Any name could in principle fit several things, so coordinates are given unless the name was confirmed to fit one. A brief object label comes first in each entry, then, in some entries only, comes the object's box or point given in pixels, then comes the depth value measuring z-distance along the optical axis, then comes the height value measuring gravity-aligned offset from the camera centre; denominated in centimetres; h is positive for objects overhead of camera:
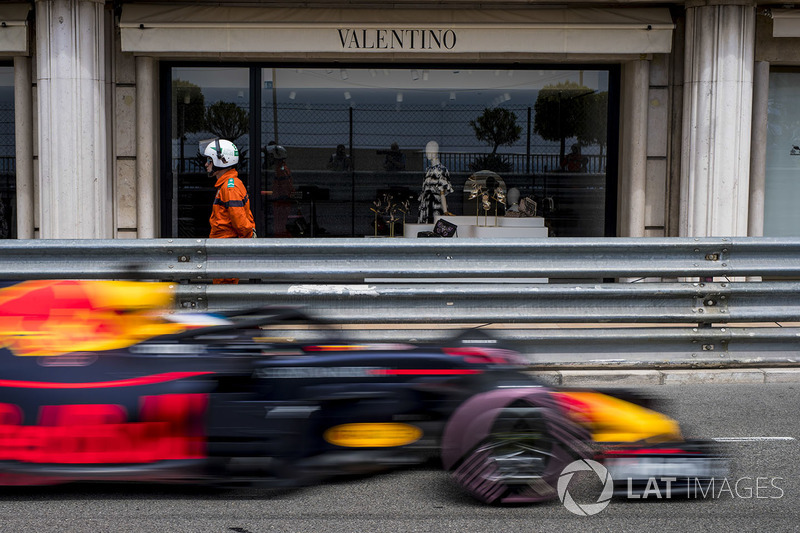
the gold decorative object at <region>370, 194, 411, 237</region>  1130 +4
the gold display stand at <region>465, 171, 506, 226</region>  1146 +25
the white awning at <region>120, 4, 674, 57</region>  993 +207
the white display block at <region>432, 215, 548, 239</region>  1131 -17
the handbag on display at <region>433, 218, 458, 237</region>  1116 -19
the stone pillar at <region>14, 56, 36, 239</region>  1027 +75
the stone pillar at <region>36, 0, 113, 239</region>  944 +107
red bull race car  373 -88
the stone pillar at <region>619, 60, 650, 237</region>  1045 +83
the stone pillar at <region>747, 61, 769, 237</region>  1041 +77
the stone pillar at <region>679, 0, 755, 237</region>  966 +110
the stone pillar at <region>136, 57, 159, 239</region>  1025 +76
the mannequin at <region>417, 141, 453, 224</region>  1134 +32
